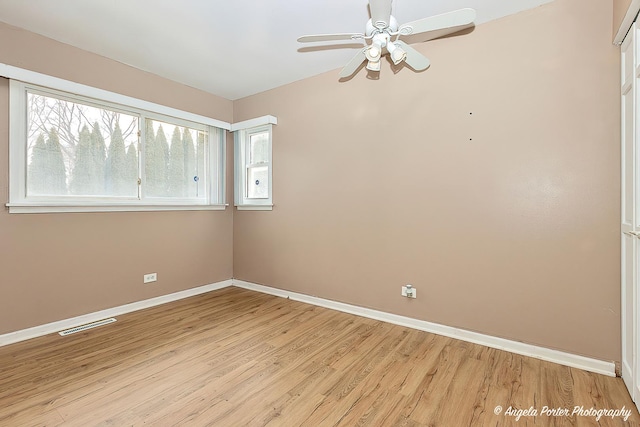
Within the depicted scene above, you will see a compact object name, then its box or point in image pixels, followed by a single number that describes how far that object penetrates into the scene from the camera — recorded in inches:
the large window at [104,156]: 105.0
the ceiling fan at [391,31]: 66.9
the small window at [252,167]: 162.1
